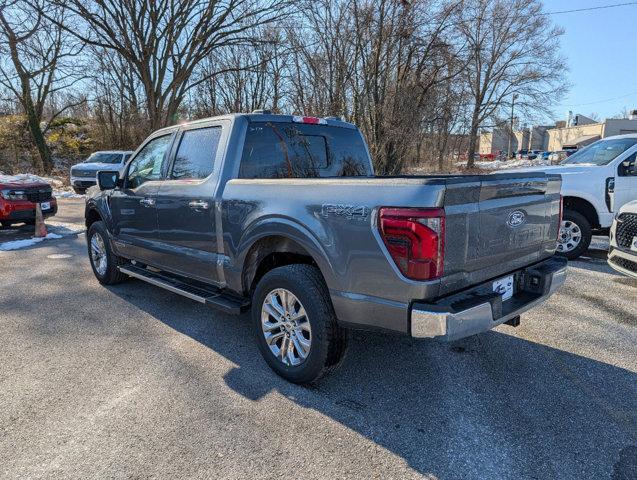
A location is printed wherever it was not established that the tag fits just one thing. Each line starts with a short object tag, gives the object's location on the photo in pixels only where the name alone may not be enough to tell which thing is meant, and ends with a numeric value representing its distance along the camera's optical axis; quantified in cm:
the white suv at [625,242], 489
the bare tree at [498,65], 3042
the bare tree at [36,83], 2466
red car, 931
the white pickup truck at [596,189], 654
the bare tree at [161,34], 1786
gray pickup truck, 250
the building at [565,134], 6181
